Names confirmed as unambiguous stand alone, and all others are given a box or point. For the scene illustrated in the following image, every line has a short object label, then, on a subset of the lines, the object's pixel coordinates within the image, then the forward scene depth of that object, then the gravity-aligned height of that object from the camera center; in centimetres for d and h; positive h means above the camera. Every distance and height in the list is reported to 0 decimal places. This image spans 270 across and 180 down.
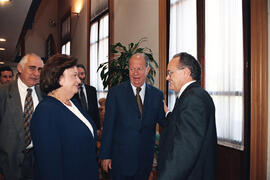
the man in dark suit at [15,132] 213 -35
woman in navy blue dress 151 -26
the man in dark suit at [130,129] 222 -34
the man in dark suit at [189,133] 145 -25
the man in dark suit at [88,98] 368 -11
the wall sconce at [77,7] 862 +290
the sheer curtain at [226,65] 284 +30
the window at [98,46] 659 +122
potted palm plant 381 +34
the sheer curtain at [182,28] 358 +92
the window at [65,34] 998 +231
